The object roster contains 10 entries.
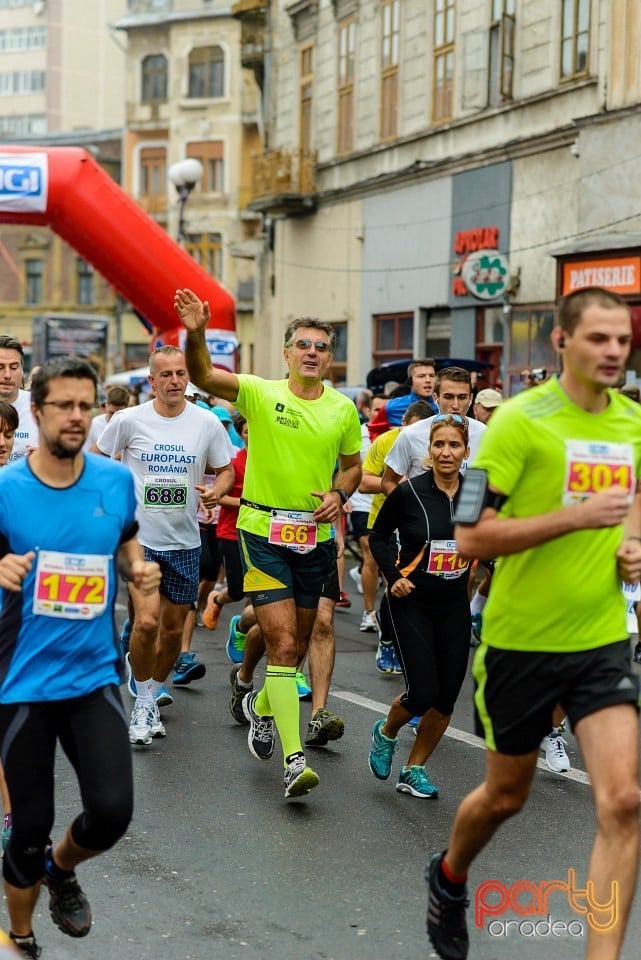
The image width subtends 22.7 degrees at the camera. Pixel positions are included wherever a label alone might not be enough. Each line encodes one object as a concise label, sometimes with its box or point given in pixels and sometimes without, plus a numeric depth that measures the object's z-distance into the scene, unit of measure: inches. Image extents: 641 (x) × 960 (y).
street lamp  1050.1
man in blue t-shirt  181.9
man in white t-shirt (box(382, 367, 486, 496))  336.2
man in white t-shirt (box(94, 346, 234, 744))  322.0
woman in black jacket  273.0
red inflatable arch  734.5
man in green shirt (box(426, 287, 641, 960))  176.6
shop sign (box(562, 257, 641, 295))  792.9
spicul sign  917.2
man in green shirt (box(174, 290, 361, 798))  283.3
